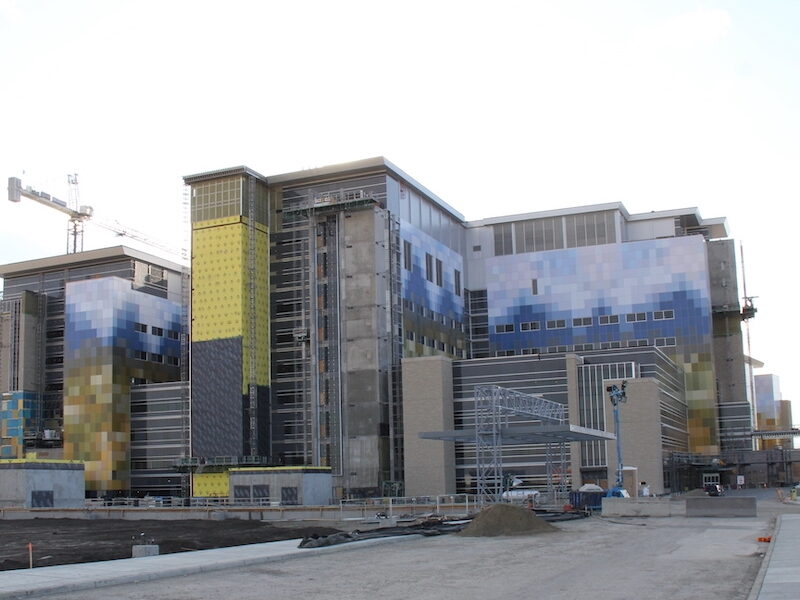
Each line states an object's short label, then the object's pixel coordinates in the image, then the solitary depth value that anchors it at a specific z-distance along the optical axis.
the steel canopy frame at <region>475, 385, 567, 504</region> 62.66
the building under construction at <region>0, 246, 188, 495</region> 113.12
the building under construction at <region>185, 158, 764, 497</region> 103.19
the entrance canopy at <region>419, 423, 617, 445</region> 63.50
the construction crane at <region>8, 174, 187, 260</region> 149.00
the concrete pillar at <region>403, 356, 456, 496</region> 99.88
